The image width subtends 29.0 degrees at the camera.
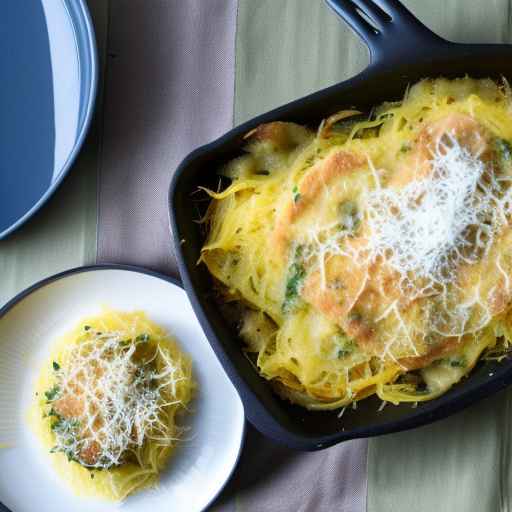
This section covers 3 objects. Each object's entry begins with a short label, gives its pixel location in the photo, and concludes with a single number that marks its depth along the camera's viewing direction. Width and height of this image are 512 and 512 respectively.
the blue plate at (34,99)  0.74
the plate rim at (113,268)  0.70
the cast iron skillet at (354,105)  0.60
